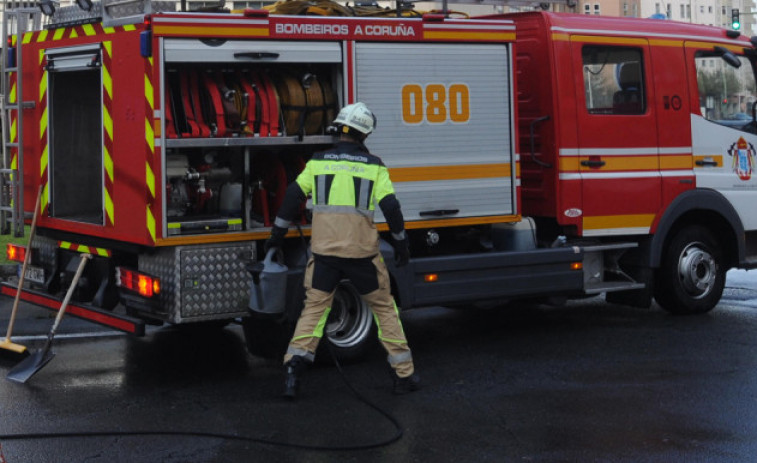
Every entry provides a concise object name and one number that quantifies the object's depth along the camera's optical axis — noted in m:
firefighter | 6.83
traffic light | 15.22
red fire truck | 7.12
